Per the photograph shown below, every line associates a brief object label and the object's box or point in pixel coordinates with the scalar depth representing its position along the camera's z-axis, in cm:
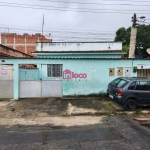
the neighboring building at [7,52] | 1686
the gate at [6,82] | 1106
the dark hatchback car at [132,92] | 880
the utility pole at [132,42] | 1823
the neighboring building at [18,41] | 4284
